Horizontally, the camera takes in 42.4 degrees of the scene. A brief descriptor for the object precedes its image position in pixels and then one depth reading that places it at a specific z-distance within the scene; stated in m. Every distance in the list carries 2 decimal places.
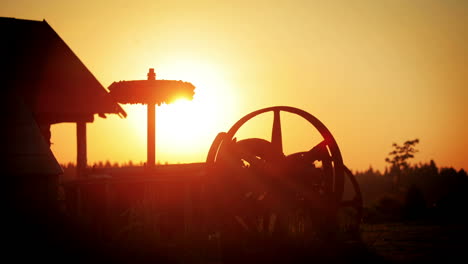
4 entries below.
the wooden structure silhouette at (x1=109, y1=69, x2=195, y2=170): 16.47
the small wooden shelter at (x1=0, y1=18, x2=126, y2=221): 18.58
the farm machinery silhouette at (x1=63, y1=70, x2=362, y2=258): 9.84
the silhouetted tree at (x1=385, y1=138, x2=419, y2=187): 63.69
